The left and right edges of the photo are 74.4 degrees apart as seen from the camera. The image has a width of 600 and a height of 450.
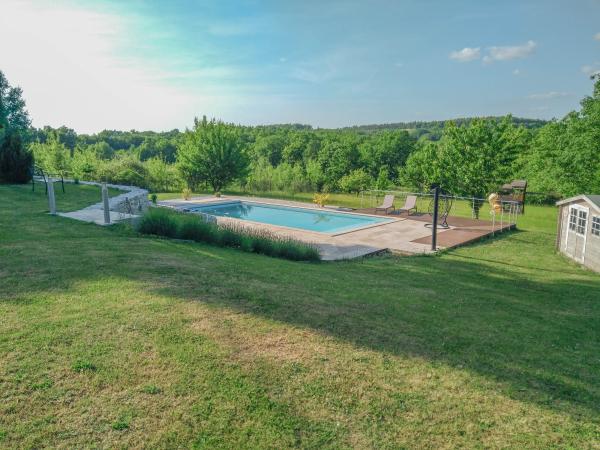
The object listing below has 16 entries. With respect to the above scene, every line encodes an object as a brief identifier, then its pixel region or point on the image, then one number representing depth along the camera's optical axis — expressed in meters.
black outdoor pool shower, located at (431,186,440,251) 11.58
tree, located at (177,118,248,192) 26.06
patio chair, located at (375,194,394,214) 19.17
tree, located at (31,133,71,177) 28.55
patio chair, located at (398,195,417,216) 18.70
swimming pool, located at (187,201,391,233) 17.69
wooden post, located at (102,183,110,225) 9.81
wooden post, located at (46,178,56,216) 10.44
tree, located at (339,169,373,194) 31.83
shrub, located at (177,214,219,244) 9.52
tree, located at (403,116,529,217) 21.80
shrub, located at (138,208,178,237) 9.40
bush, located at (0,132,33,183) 15.65
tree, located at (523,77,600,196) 17.93
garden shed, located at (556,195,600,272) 10.56
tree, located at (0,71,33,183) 15.66
